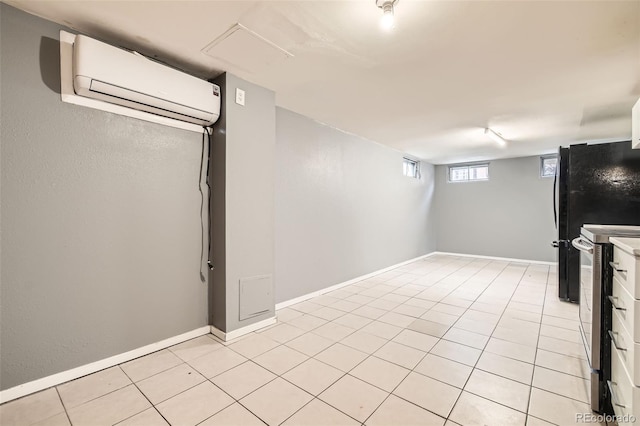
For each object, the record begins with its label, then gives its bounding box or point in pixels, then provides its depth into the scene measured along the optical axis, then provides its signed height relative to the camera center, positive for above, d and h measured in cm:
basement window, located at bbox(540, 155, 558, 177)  590 +99
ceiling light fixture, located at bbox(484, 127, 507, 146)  423 +121
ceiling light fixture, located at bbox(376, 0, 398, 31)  151 +111
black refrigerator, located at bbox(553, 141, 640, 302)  304 +21
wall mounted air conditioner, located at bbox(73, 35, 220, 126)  179 +92
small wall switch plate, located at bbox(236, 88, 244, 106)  257 +107
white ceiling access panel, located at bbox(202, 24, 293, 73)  194 +124
